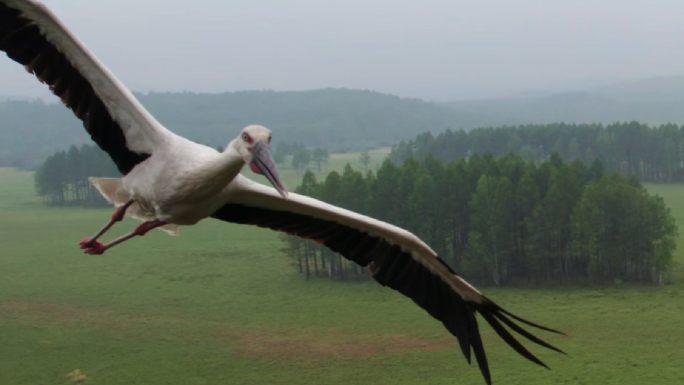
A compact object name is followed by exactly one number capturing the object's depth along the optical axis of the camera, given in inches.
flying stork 472.4
